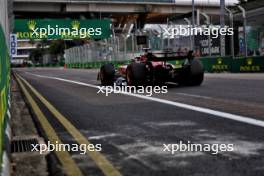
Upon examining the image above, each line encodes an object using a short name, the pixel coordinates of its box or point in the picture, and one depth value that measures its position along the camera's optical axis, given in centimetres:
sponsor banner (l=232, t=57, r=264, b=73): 2062
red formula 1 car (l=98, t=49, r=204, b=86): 1272
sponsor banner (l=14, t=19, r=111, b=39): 5562
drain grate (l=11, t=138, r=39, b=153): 532
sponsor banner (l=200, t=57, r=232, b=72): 2311
